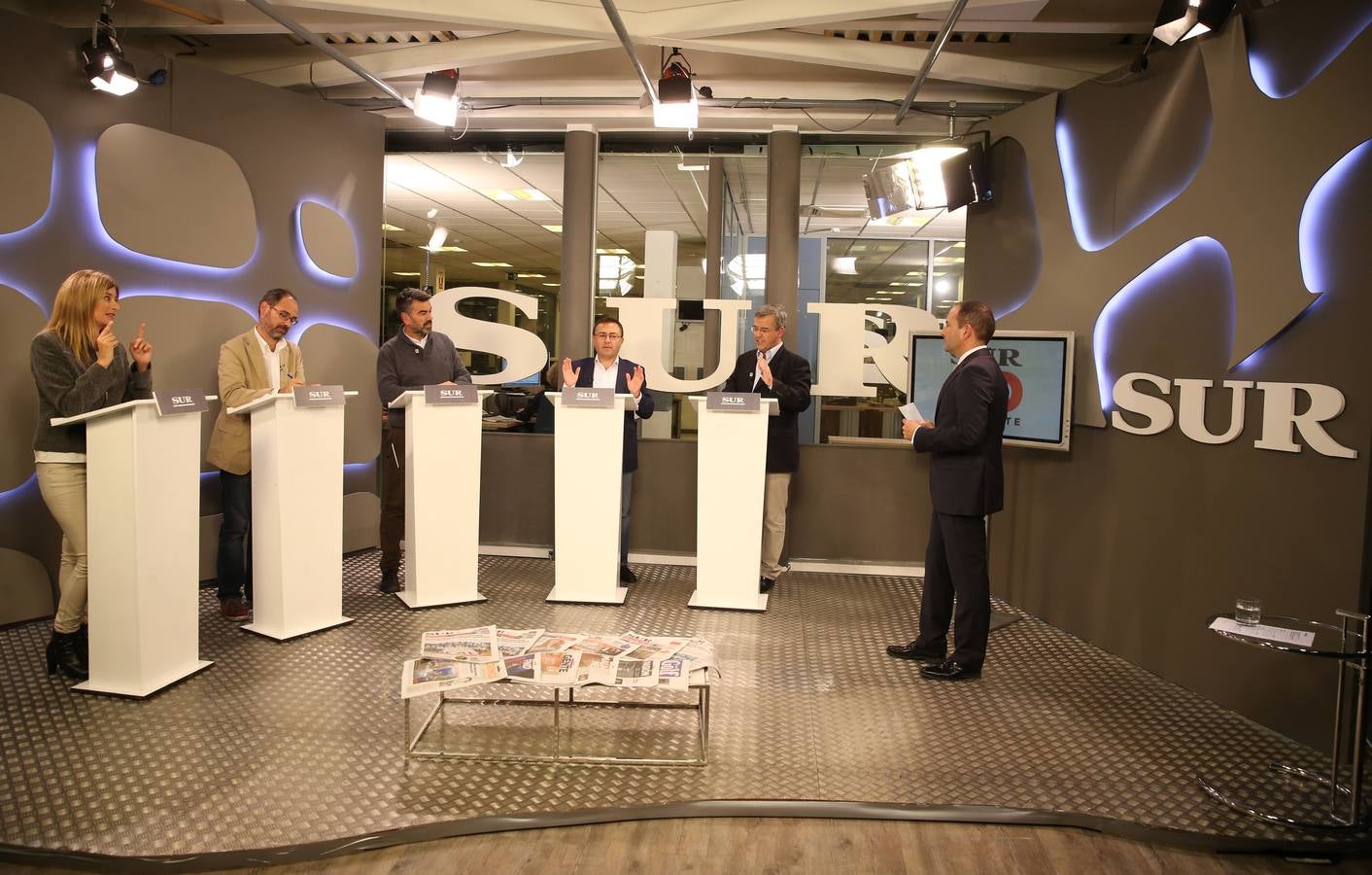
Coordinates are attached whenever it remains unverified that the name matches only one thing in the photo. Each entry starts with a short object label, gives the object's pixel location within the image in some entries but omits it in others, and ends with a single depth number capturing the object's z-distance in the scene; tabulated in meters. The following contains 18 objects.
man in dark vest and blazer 5.23
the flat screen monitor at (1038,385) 4.66
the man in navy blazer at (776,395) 5.38
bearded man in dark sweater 5.07
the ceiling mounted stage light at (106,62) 4.47
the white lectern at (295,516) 4.10
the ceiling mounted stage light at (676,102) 5.17
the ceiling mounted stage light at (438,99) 5.50
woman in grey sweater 3.48
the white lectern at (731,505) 4.90
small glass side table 2.72
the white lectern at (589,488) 4.87
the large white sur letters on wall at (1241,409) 3.33
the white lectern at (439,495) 4.72
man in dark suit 3.87
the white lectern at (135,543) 3.40
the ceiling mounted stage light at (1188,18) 3.82
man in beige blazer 4.63
